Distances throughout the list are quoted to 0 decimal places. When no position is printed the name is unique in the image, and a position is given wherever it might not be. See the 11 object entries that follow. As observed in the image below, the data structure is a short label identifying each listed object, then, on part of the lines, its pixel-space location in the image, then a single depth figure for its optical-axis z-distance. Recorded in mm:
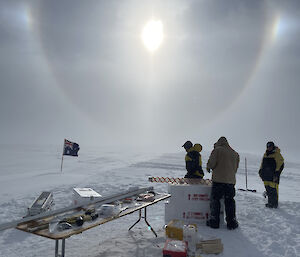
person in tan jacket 5871
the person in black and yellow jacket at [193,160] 7473
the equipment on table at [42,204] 6462
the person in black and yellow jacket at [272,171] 7867
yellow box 4945
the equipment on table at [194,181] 6641
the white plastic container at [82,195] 6465
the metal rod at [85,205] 3404
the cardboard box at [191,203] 6242
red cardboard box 4164
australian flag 15094
